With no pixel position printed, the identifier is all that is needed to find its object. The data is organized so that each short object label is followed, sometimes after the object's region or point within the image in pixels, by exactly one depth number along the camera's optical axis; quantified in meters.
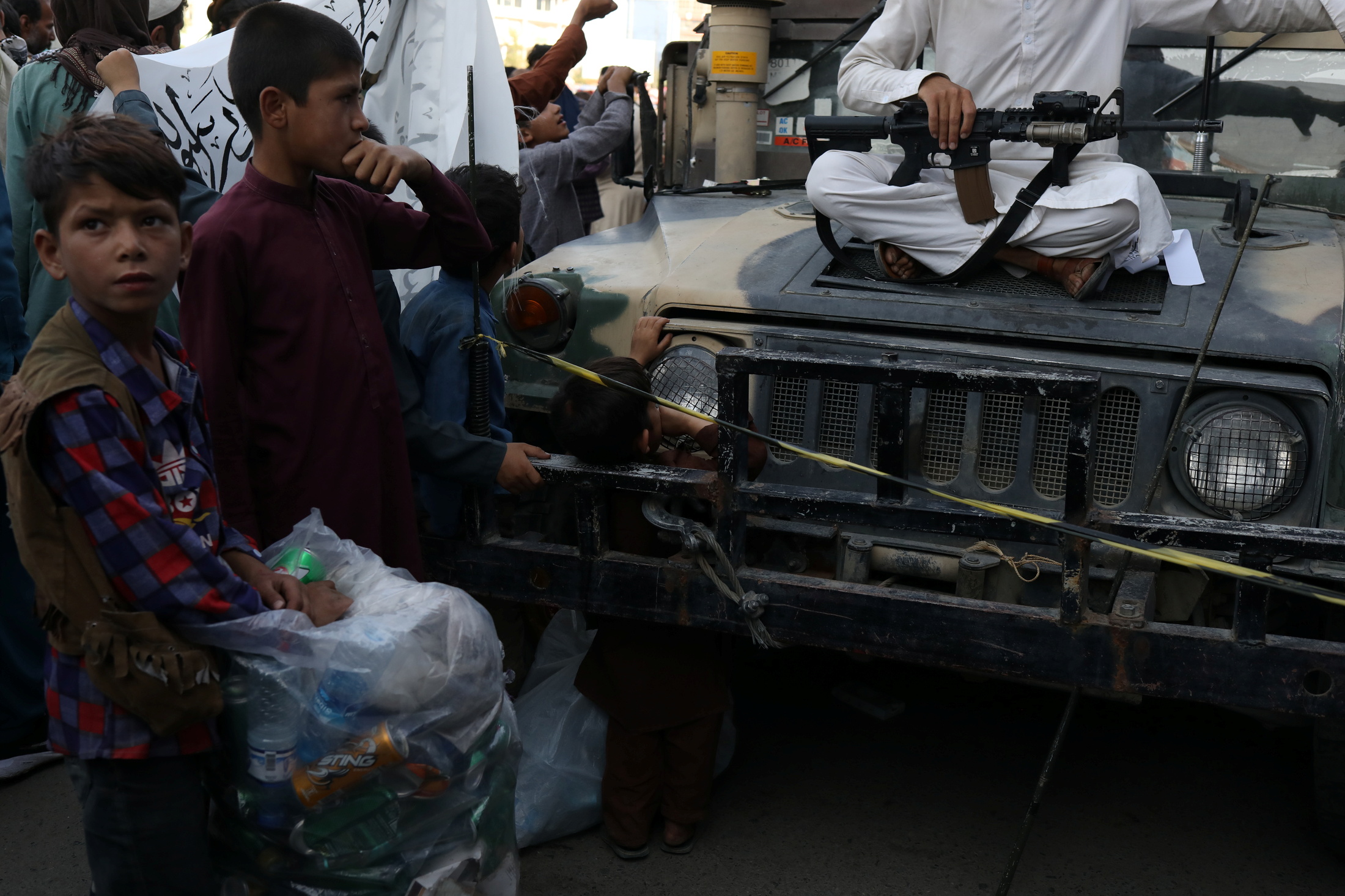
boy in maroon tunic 2.10
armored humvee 2.18
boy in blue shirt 2.66
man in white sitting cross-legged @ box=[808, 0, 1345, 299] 2.78
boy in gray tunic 5.61
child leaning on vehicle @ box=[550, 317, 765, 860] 2.69
